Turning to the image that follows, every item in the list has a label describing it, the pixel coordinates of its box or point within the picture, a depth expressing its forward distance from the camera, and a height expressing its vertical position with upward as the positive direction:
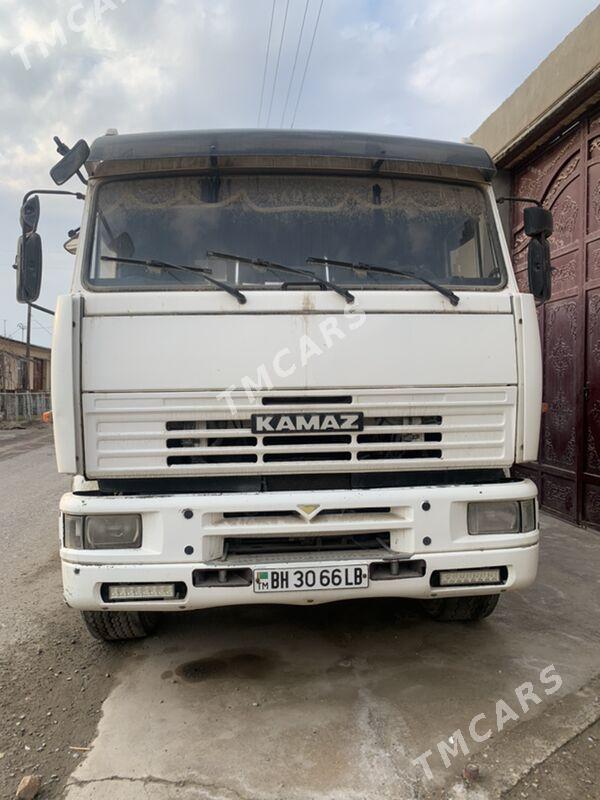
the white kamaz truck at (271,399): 2.68 -0.06
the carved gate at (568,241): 5.72 +1.49
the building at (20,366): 28.09 +1.16
